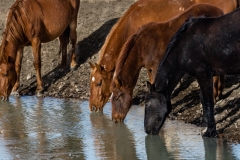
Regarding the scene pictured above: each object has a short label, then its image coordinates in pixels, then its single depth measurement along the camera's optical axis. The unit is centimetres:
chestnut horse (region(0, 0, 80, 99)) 2422
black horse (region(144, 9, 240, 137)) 1633
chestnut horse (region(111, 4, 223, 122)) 1850
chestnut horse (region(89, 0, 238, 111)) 2075
